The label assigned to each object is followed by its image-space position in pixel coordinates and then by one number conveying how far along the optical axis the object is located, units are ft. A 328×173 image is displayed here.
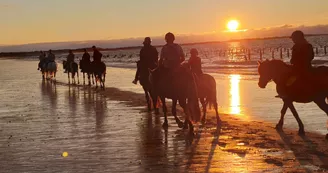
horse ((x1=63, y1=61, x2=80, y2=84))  113.44
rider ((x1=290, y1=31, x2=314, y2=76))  37.19
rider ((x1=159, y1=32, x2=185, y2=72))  40.50
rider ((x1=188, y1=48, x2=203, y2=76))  45.34
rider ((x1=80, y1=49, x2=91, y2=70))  100.73
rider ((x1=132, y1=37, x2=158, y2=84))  52.39
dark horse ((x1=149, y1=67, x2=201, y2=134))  39.42
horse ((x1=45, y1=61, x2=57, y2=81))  125.80
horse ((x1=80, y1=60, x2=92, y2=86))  98.76
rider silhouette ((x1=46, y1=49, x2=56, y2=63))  127.53
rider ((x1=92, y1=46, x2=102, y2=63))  90.51
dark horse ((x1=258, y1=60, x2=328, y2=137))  36.99
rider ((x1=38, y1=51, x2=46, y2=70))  133.80
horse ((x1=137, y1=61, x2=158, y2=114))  54.29
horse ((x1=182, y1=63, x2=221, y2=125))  44.06
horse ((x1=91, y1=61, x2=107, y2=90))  93.71
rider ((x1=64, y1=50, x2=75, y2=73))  116.78
